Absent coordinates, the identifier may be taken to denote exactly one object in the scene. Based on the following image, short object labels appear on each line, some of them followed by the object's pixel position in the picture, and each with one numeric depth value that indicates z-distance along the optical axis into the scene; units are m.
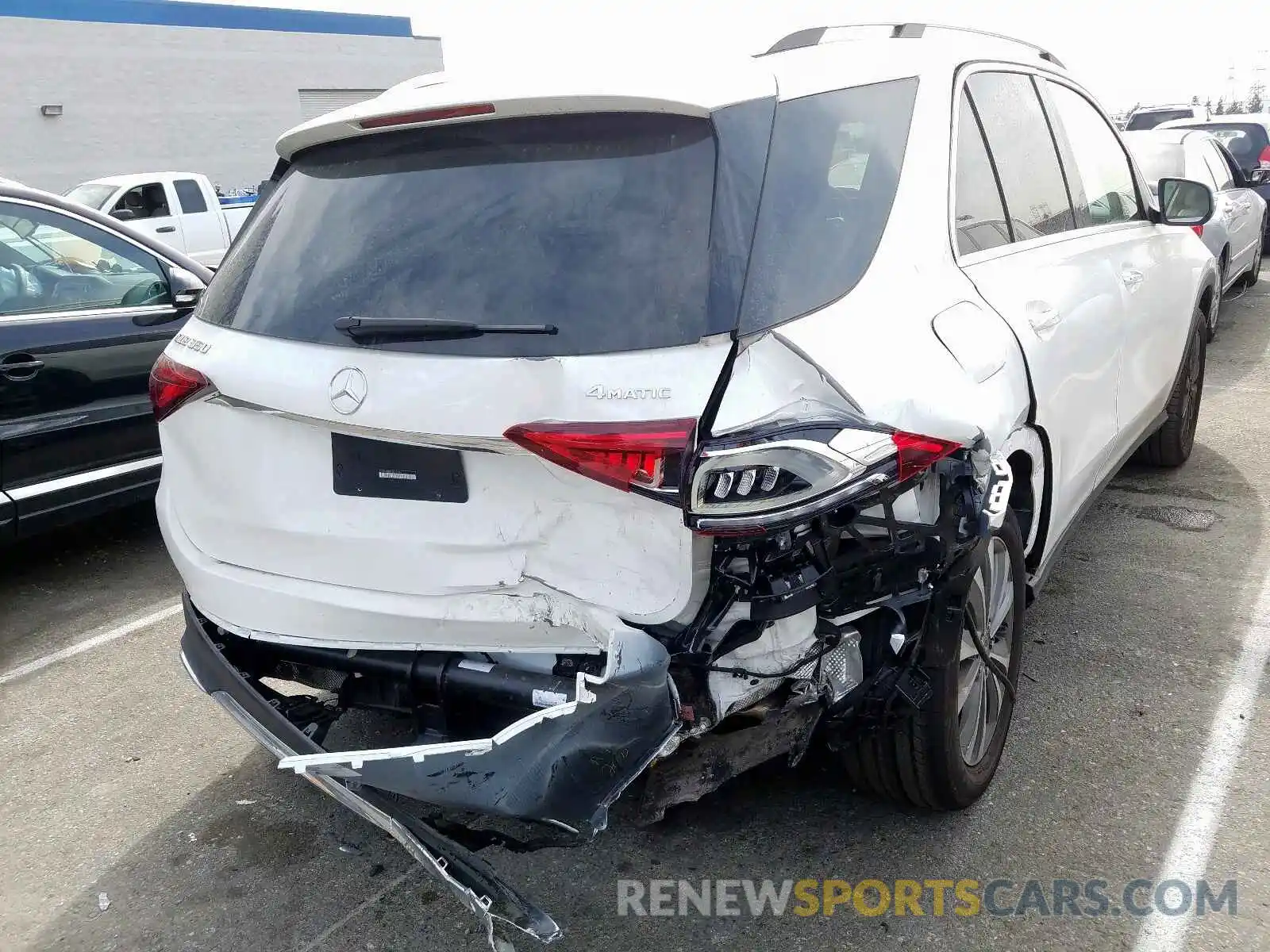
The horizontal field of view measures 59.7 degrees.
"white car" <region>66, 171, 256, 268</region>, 15.18
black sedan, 4.66
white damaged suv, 2.13
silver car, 8.66
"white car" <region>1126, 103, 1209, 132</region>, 17.45
